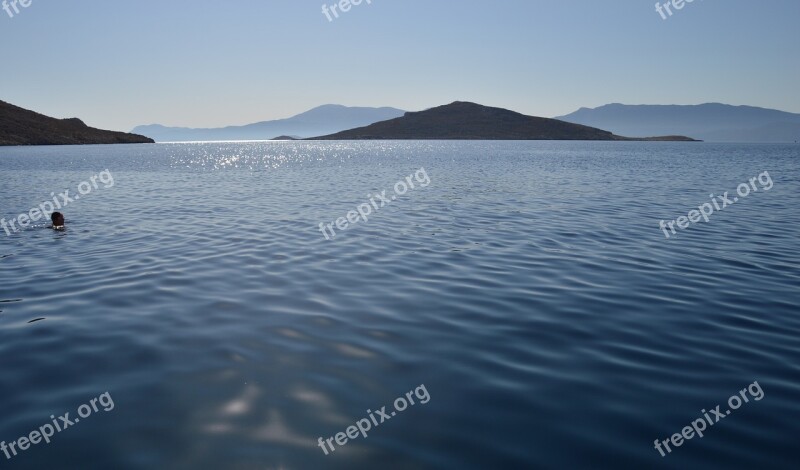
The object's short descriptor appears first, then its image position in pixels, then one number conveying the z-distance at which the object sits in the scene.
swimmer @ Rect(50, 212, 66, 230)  20.94
